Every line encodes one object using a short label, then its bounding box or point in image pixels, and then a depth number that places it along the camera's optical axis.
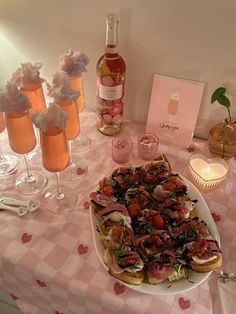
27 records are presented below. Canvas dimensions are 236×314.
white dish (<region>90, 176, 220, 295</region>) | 0.71
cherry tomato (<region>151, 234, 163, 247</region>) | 0.75
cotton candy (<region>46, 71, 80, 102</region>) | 0.84
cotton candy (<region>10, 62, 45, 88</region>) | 0.88
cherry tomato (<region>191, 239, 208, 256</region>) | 0.72
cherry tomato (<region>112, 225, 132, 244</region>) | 0.73
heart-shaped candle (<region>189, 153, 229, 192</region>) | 0.92
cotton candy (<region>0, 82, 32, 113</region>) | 0.77
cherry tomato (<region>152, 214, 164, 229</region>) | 0.79
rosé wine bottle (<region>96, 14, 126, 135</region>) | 0.93
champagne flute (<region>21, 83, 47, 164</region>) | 0.92
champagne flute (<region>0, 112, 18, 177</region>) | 1.00
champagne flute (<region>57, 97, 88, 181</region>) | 0.87
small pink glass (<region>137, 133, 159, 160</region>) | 1.01
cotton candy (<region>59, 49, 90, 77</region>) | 0.92
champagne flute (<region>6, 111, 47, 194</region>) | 0.82
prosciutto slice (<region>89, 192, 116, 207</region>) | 0.81
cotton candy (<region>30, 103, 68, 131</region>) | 0.74
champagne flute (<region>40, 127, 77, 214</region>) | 0.78
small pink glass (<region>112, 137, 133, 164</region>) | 1.00
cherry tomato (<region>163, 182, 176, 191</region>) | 0.84
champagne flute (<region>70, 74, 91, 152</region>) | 0.98
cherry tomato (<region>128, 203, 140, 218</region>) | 0.81
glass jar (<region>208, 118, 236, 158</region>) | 1.01
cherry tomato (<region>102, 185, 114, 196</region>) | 0.83
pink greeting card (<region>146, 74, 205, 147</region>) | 0.99
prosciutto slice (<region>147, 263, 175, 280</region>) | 0.70
